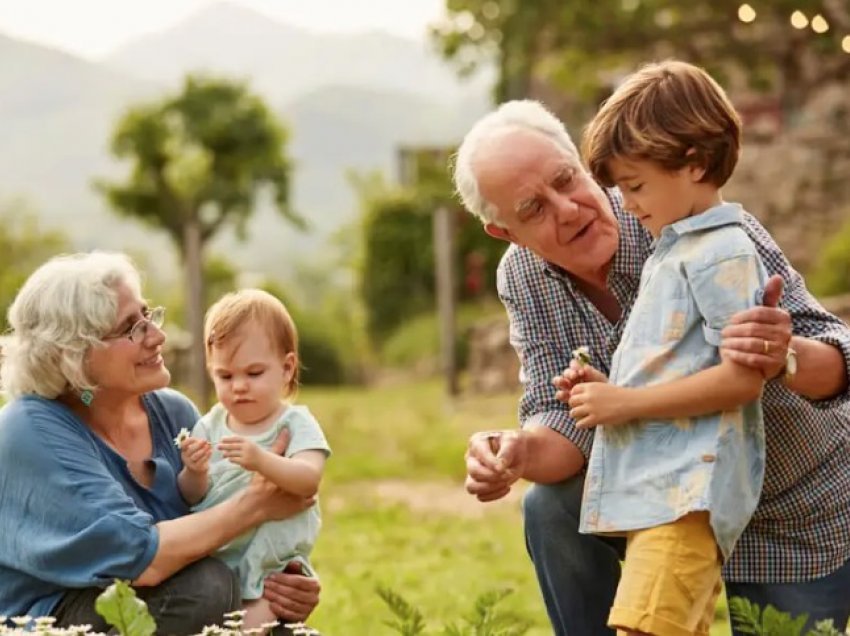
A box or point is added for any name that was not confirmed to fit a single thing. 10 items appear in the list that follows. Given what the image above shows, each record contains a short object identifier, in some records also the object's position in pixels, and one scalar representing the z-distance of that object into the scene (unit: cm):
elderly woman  366
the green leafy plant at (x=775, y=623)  280
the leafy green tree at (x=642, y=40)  1858
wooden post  1524
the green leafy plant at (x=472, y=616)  293
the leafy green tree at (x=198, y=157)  2930
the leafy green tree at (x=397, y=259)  2470
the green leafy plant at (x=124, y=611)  274
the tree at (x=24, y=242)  4062
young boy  317
